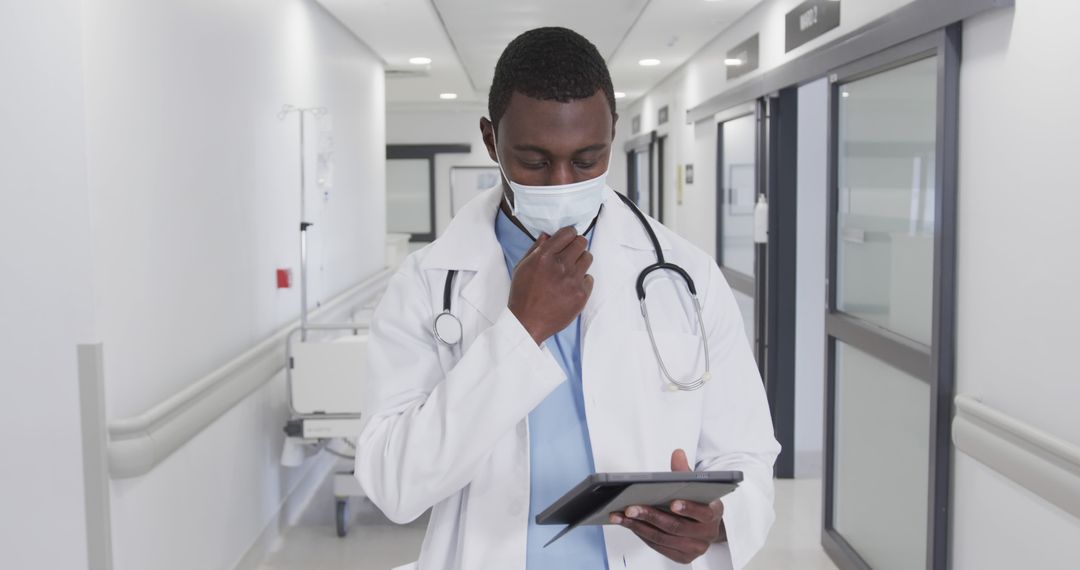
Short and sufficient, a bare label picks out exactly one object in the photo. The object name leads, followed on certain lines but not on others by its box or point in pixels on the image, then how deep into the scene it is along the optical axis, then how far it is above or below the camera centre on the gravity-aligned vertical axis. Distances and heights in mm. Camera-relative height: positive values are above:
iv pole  4409 +4
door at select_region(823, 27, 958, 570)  3049 -358
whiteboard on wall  13945 +448
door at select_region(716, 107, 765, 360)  5953 +21
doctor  1228 -212
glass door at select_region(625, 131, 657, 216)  10633 +528
